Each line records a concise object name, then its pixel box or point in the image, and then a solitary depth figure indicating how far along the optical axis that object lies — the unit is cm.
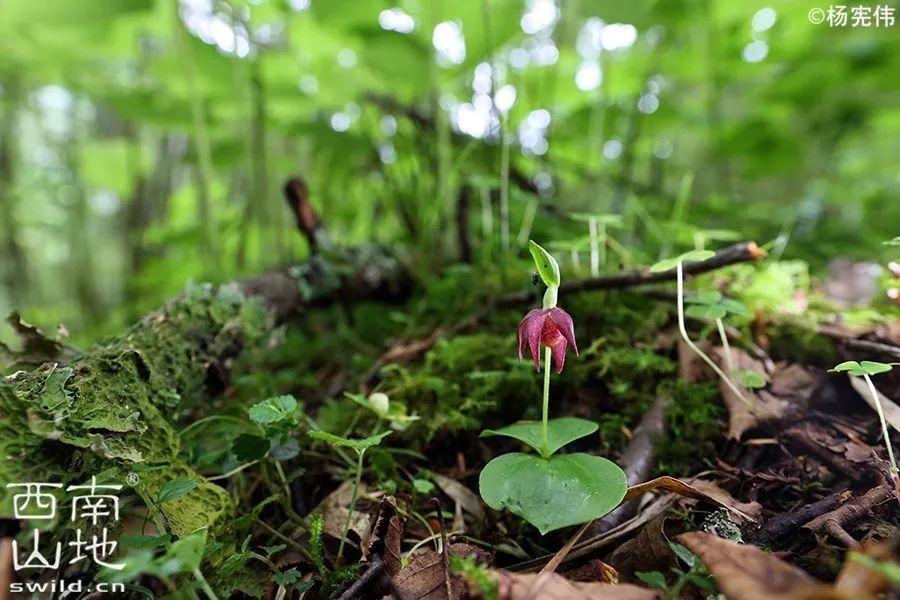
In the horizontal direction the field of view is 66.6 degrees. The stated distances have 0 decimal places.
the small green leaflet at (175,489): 21
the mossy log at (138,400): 20
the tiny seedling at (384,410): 27
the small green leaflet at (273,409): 22
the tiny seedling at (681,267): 25
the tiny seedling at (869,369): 21
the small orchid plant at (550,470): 20
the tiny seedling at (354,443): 22
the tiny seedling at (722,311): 26
